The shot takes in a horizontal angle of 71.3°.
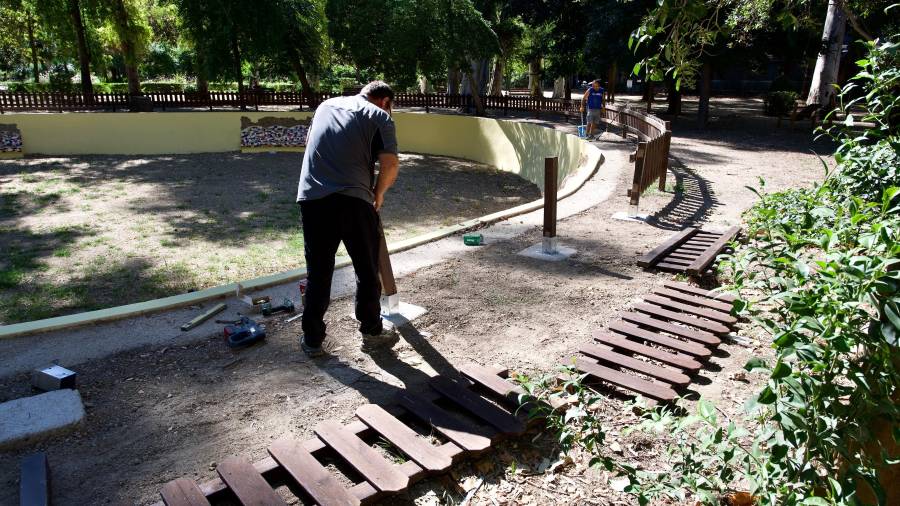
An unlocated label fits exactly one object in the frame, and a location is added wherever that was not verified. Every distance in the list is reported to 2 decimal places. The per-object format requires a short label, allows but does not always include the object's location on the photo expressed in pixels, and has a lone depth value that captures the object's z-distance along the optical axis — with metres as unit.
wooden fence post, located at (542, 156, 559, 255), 6.57
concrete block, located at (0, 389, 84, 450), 3.52
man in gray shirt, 4.16
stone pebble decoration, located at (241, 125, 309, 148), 19.75
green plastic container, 7.44
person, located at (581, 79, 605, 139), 16.33
